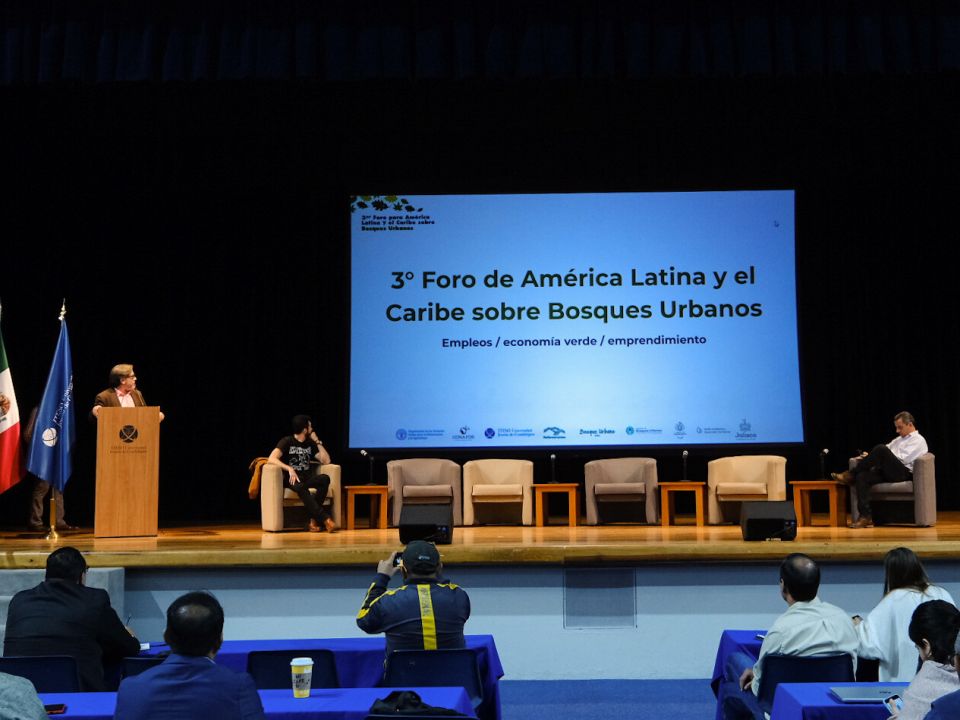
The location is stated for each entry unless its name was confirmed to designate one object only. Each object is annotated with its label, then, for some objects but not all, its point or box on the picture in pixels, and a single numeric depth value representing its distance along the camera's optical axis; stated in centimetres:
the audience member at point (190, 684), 283
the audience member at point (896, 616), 440
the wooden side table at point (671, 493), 911
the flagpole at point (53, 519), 792
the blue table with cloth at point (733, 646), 482
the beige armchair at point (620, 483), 923
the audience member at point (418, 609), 446
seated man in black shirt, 873
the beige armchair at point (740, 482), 917
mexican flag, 807
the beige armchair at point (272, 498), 875
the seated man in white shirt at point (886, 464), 855
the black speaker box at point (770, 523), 713
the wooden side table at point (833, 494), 873
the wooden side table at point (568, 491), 909
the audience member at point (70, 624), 432
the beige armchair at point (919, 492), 849
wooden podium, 772
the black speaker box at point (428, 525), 721
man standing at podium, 812
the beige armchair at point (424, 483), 918
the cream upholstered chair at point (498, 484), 930
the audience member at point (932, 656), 289
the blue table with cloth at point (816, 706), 338
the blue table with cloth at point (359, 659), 458
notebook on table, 340
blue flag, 809
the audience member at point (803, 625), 411
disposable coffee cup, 362
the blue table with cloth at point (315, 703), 344
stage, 676
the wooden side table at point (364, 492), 897
